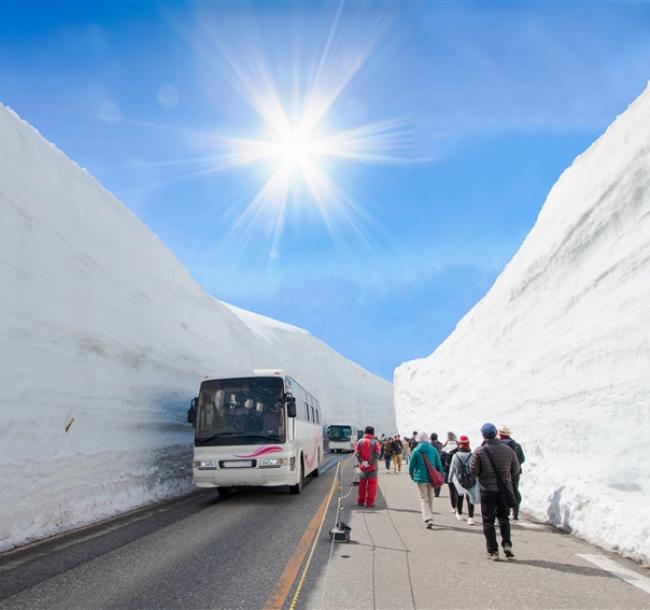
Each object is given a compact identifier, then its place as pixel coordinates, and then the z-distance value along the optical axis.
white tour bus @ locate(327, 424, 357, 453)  48.50
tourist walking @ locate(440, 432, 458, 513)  11.47
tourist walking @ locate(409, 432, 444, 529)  8.65
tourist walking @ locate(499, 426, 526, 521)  9.18
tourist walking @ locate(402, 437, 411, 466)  29.29
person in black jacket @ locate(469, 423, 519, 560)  6.14
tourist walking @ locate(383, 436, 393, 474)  23.46
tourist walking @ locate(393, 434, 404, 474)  22.81
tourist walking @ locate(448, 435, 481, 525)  8.45
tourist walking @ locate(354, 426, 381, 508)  11.20
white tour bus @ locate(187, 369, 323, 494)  11.63
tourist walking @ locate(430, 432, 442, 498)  11.57
